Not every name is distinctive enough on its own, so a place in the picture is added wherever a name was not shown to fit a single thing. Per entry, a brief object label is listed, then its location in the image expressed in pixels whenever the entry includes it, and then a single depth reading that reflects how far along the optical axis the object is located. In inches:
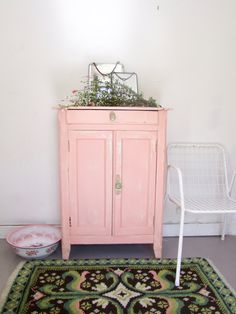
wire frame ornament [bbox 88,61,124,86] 82.7
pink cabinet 71.0
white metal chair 89.0
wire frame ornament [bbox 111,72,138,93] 83.0
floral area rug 57.6
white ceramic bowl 81.5
